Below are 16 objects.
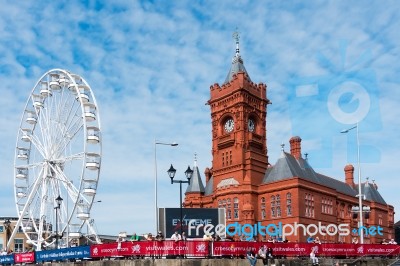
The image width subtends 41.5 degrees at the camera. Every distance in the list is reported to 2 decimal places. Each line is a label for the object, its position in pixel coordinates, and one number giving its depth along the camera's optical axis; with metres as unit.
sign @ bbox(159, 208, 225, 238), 61.97
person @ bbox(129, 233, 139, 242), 36.69
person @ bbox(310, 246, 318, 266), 33.59
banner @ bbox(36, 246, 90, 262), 35.22
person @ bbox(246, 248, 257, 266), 30.63
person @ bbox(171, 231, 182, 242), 31.69
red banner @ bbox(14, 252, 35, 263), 42.47
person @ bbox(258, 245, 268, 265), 31.62
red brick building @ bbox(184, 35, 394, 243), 71.56
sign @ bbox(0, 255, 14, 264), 45.48
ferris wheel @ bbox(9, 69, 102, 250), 51.47
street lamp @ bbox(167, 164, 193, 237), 32.29
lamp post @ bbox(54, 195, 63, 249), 51.19
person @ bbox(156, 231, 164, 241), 33.81
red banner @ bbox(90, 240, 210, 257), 30.86
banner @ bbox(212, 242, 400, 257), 31.91
